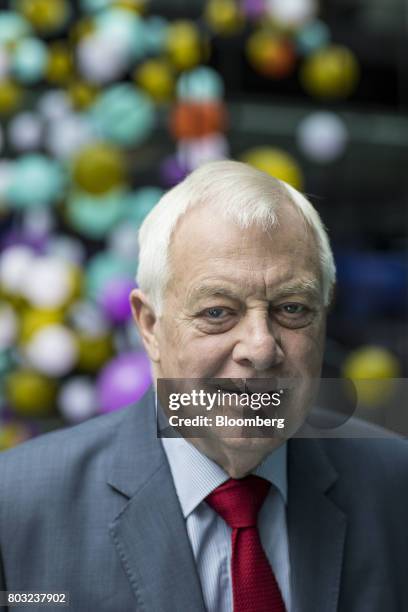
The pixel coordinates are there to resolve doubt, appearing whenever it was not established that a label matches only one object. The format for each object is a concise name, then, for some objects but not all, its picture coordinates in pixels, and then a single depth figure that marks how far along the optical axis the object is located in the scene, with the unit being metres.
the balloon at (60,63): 3.74
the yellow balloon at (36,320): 3.21
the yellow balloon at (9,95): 3.62
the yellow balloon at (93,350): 3.28
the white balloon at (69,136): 3.44
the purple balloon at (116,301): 3.22
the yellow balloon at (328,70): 4.07
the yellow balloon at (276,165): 3.24
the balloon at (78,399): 3.34
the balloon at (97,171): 3.21
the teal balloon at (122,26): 3.55
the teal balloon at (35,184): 3.47
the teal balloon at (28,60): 3.55
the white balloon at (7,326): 3.26
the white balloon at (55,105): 3.70
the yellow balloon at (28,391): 3.31
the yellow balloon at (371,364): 3.67
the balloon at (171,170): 3.53
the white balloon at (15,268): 3.33
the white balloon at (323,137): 4.33
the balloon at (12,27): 3.56
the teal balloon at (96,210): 3.36
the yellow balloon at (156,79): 3.74
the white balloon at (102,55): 3.57
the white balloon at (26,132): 3.73
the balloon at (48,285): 3.23
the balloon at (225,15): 3.96
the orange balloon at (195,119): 3.67
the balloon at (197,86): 3.77
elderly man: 1.06
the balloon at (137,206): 3.51
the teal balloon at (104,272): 3.40
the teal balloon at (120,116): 3.53
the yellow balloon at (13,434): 3.18
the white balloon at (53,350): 3.19
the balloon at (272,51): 4.02
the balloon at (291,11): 3.81
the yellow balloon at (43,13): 3.62
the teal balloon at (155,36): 3.78
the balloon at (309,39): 4.01
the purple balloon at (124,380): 3.06
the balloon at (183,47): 3.75
